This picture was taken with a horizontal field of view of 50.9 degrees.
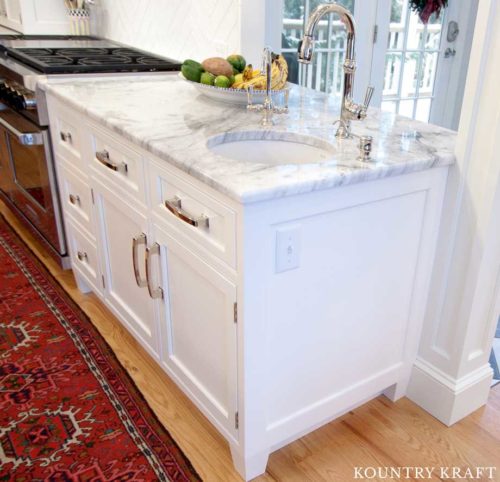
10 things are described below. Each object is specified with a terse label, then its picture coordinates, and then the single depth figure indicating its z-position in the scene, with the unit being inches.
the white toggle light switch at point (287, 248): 45.6
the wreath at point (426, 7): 128.8
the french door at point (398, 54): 120.5
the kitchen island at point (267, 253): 46.0
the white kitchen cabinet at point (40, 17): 124.5
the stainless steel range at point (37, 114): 84.7
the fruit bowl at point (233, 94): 69.5
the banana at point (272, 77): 69.3
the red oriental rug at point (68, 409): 57.4
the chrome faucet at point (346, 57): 52.6
